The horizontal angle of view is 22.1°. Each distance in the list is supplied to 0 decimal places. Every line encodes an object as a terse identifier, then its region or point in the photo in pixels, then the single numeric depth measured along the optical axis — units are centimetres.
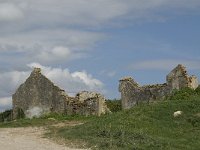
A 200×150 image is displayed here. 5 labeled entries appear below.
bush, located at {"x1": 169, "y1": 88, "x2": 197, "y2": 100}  2864
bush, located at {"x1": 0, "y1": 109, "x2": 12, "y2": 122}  3652
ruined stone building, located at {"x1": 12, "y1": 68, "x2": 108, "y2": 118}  3203
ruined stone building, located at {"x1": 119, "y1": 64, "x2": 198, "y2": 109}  3228
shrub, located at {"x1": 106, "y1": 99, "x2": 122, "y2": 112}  3559
